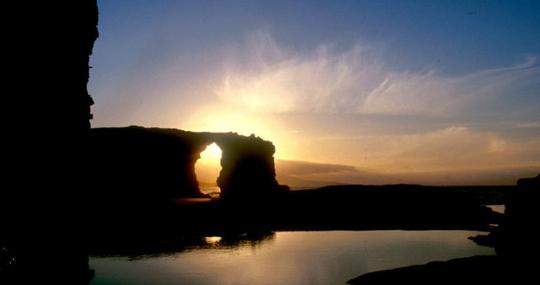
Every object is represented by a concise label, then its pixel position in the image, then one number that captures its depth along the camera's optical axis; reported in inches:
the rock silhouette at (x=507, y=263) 810.2
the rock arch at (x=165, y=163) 2394.2
